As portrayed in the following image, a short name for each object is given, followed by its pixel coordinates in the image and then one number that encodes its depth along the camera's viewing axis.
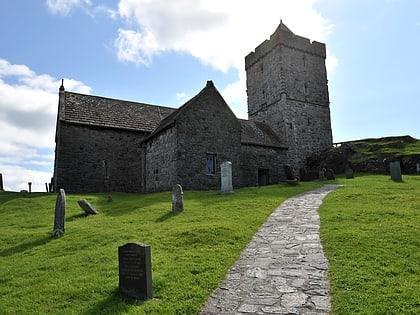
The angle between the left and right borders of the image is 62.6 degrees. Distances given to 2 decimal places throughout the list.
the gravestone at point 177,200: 14.17
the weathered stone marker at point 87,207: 16.23
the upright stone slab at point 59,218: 12.24
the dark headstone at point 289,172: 25.33
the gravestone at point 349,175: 27.11
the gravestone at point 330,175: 26.47
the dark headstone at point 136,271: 6.50
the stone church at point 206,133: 24.42
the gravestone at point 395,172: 22.84
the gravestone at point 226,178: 19.20
